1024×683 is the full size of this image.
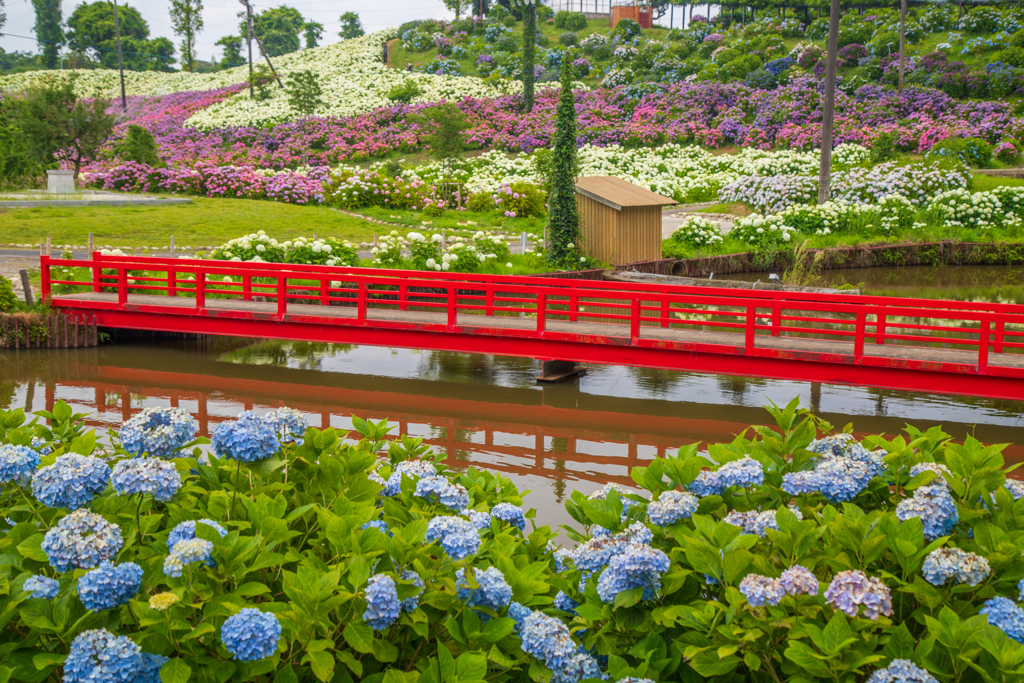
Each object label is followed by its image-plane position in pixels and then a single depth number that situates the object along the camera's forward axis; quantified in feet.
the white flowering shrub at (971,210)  99.81
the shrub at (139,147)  120.88
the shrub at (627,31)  228.63
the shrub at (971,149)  120.26
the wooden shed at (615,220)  75.87
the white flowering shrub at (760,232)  93.61
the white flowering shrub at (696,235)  89.86
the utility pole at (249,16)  181.67
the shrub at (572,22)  252.21
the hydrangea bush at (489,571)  8.24
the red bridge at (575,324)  37.50
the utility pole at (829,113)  96.32
